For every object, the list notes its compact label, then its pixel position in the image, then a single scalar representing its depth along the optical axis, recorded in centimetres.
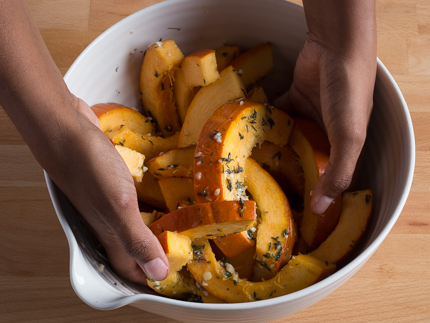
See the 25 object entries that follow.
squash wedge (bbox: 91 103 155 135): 99
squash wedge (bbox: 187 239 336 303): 83
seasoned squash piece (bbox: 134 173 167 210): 100
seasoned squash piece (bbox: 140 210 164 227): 92
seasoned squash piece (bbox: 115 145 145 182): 90
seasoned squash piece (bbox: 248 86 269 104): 106
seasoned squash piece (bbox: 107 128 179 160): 98
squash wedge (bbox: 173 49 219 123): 99
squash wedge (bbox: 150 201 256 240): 78
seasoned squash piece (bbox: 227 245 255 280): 93
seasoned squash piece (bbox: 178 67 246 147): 101
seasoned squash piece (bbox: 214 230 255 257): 87
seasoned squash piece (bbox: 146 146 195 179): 94
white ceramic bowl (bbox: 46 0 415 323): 74
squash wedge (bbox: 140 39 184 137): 104
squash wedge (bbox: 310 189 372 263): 89
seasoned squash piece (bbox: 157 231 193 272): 77
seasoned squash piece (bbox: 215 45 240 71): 112
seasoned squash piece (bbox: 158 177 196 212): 95
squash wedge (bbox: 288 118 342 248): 95
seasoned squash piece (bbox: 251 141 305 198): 102
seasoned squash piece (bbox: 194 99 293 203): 86
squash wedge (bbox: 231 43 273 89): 109
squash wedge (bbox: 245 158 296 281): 87
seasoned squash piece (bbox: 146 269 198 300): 86
